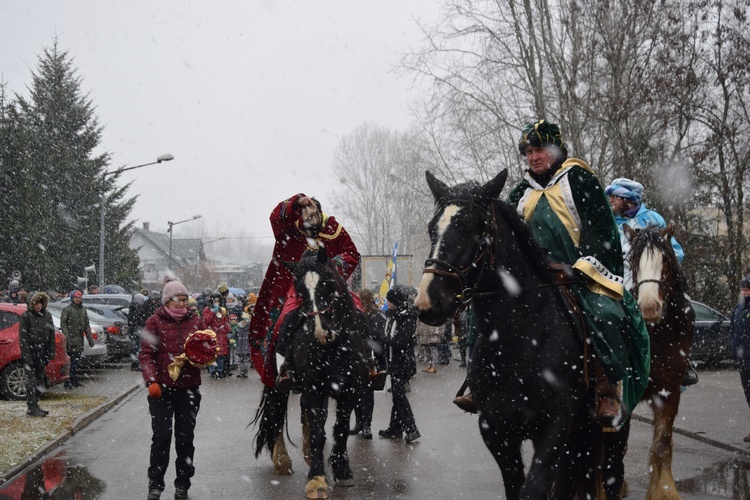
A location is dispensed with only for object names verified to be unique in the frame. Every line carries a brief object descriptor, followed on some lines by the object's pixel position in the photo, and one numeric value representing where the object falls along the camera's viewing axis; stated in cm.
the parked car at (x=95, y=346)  2016
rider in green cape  503
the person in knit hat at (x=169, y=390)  800
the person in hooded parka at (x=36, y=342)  1348
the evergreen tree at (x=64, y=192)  3731
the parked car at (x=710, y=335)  2091
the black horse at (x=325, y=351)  801
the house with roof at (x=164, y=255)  8950
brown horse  699
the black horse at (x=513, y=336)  455
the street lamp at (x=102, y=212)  3042
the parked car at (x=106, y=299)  2862
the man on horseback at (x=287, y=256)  870
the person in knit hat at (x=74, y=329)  1809
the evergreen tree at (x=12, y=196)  3606
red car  1510
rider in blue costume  749
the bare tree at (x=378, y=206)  6862
